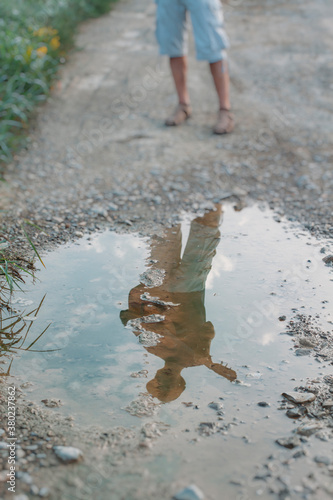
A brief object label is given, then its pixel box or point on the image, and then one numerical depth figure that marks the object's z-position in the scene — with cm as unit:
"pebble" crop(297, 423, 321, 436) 182
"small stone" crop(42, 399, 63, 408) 197
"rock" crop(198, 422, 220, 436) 183
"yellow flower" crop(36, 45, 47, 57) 506
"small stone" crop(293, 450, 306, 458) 171
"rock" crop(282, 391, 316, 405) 196
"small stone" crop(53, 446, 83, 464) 169
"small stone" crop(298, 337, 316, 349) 229
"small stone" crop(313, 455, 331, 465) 168
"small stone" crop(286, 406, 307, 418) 191
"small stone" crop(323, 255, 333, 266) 288
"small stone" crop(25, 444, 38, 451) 175
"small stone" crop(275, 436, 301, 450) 176
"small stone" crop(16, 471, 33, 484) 161
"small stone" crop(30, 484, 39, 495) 157
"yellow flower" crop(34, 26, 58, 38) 545
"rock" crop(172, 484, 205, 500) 154
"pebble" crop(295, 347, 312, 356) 224
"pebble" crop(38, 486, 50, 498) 156
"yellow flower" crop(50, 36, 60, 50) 549
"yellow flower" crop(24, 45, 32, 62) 494
